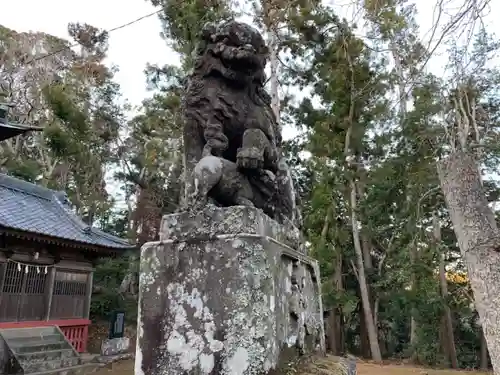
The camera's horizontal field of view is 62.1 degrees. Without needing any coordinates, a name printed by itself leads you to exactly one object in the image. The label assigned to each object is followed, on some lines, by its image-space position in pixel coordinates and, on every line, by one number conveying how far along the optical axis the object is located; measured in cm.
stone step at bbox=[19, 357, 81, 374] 913
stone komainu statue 232
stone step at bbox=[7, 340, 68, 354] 928
